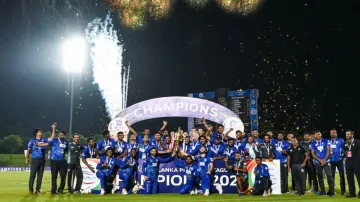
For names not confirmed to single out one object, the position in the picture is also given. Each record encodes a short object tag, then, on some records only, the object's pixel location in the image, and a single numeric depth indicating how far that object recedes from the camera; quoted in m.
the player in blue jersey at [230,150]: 15.92
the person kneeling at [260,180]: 15.08
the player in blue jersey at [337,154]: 14.95
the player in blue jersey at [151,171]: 15.90
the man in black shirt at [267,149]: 16.05
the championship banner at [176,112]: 22.06
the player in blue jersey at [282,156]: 16.13
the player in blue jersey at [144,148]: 16.33
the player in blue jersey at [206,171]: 15.29
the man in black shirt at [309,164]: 15.64
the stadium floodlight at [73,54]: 35.00
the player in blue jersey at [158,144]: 16.70
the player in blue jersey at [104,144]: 16.41
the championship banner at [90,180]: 16.31
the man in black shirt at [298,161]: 15.12
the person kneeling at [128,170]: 15.80
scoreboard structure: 29.53
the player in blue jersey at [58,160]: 15.76
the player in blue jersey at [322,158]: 14.77
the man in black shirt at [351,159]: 14.00
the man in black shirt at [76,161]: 16.44
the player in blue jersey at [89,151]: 16.47
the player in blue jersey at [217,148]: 15.91
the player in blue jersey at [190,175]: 15.64
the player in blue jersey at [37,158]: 15.46
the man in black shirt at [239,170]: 15.17
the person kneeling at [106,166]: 15.92
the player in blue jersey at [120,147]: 16.08
